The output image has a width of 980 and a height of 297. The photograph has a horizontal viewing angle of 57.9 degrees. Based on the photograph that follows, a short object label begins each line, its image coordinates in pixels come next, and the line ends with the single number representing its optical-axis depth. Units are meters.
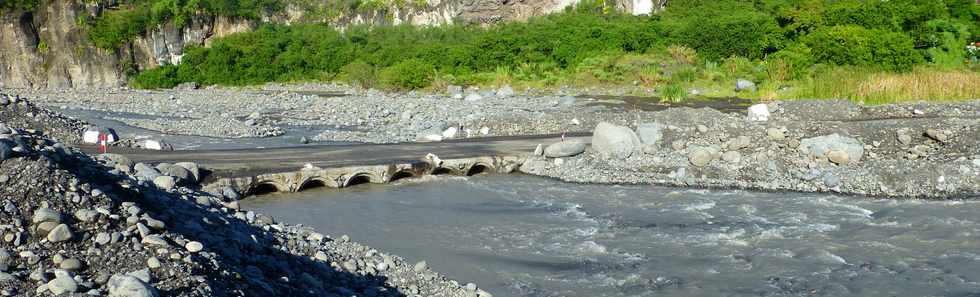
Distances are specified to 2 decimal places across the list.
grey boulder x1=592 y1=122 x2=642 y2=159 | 20.20
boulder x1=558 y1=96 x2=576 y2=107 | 33.34
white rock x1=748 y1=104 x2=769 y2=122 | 25.20
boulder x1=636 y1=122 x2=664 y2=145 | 20.68
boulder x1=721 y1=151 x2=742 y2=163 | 19.06
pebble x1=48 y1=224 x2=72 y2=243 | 7.29
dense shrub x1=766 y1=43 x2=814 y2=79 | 38.03
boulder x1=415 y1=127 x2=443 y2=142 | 24.36
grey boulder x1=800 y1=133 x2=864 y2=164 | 18.77
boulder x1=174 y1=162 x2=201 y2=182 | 16.49
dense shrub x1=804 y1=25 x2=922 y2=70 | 36.34
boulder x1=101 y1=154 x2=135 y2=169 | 14.94
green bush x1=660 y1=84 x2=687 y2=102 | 34.59
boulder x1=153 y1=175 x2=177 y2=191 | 12.72
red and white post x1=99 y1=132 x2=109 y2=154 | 19.20
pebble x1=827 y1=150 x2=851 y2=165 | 18.62
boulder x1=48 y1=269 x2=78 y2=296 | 6.55
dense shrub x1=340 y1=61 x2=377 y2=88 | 47.80
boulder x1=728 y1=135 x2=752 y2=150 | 19.55
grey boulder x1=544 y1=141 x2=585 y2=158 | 20.67
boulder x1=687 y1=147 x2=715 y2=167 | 19.09
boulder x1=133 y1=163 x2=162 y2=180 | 14.56
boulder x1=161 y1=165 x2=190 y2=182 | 15.89
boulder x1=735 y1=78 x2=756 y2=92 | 37.53
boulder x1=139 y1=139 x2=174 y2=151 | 21.00
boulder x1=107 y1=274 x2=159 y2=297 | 6.53
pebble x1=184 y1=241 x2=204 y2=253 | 7.59
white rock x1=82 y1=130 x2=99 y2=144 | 21.30
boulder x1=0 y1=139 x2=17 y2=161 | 8.48
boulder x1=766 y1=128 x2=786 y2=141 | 19.70
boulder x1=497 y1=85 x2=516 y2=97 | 39.68
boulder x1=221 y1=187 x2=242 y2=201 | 15.87
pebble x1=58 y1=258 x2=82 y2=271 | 6.96
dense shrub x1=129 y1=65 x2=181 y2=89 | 58.06
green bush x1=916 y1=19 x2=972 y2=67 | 36.91
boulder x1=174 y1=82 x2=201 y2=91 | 56.81
